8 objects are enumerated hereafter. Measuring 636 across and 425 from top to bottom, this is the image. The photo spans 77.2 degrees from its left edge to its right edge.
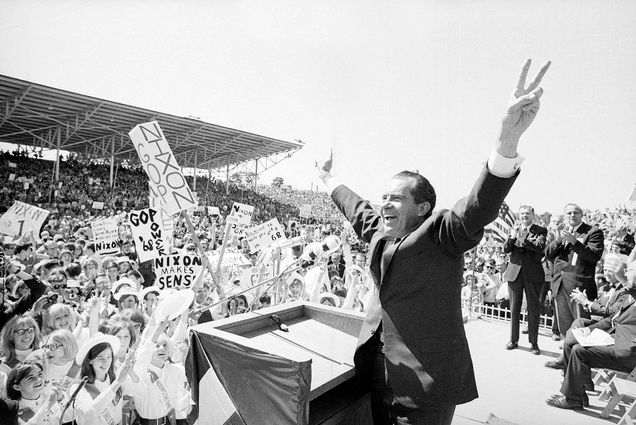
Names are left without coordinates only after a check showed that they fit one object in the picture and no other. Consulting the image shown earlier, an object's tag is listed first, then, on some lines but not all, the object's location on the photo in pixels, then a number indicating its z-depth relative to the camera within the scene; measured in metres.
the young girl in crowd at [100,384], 2.70
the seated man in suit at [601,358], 3.24
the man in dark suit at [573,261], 4.45
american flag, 7.39
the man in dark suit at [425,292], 1.26
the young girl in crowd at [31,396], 2.61
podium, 1.37
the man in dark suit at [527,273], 4.59
